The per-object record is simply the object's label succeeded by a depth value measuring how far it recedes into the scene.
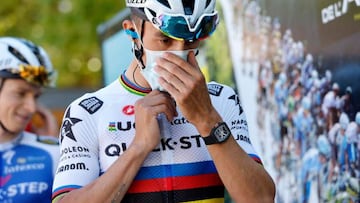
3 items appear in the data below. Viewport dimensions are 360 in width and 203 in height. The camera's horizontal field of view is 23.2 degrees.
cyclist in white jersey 2.88
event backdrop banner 3.73
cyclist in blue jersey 5.13
